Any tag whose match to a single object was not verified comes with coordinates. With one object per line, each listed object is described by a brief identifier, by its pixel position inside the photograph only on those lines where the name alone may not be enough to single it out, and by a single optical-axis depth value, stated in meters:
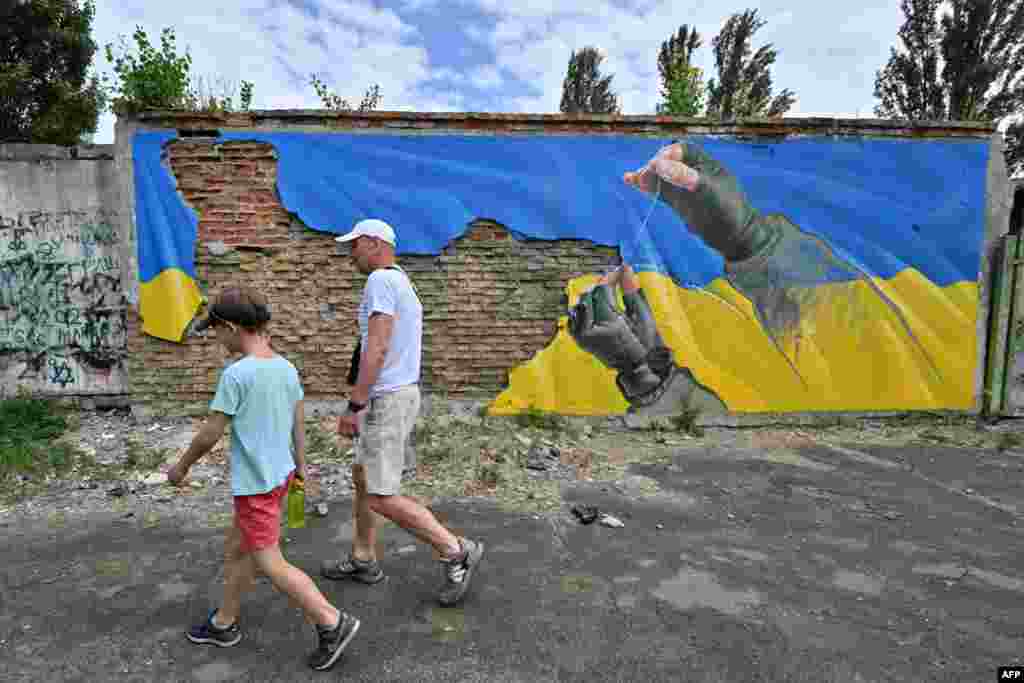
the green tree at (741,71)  20.19
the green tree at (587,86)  24.25
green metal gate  5.83
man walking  2.51
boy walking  2.08
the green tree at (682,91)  7.90
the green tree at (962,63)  16.42
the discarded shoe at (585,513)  3.66
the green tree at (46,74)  14.04
